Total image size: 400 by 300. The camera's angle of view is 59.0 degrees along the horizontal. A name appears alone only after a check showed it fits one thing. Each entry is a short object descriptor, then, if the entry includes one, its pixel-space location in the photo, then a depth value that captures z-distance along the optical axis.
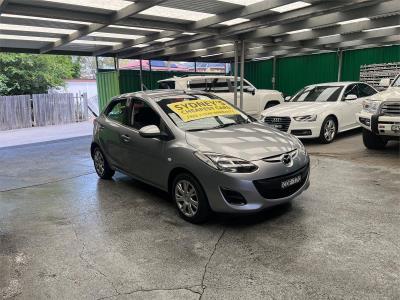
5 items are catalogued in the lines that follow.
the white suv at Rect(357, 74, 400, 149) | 6.14
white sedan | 8.04
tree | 18.38
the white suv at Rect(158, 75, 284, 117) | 10.95
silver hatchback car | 3.55
